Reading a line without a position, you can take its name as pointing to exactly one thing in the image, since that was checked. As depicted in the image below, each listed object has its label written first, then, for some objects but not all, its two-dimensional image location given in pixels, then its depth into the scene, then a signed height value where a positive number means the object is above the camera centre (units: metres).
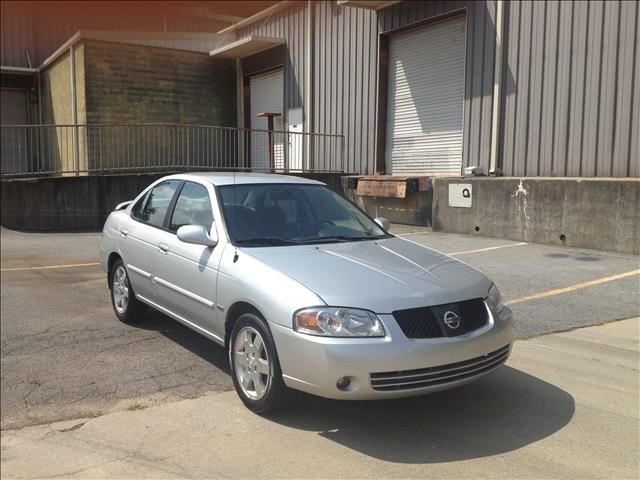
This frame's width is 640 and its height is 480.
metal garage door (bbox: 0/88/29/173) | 16.64 +0.59
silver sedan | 3.50 -0.79
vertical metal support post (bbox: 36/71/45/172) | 15.70 +0.61
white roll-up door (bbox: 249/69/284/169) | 18.97 +2.14
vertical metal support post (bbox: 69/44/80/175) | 16.80 +2.18
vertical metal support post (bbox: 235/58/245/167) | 21.09 +2.69
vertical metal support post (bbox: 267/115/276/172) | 16.40 +0.76
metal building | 10.59 +2.01
